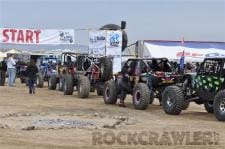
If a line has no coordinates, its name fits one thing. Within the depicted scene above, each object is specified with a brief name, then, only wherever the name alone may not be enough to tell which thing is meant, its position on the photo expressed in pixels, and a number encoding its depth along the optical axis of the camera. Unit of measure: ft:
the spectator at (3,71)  101.65
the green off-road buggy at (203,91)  48.92
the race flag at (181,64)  81.64
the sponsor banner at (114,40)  83.97
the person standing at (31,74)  81.09
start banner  113.19
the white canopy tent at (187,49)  108.99
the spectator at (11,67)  98.37
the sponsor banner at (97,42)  84.79
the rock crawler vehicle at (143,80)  58.80
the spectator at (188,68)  77.39
